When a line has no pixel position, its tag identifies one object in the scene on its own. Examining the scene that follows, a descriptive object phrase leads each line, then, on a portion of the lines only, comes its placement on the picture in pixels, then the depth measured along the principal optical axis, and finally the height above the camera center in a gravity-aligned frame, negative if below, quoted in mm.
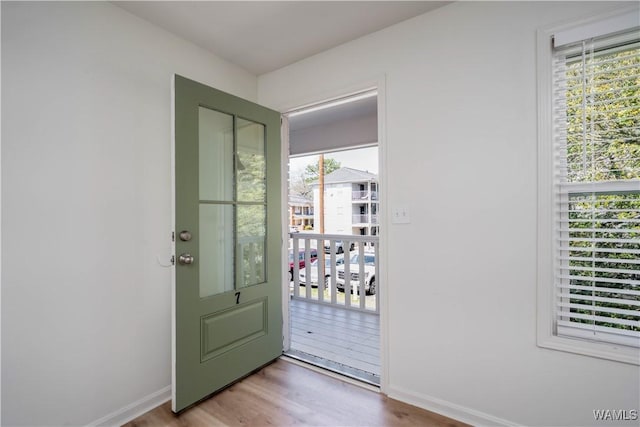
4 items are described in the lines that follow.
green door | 1885 -188
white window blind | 1448 +118
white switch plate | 1991 -11
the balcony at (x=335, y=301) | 2736 -1147
